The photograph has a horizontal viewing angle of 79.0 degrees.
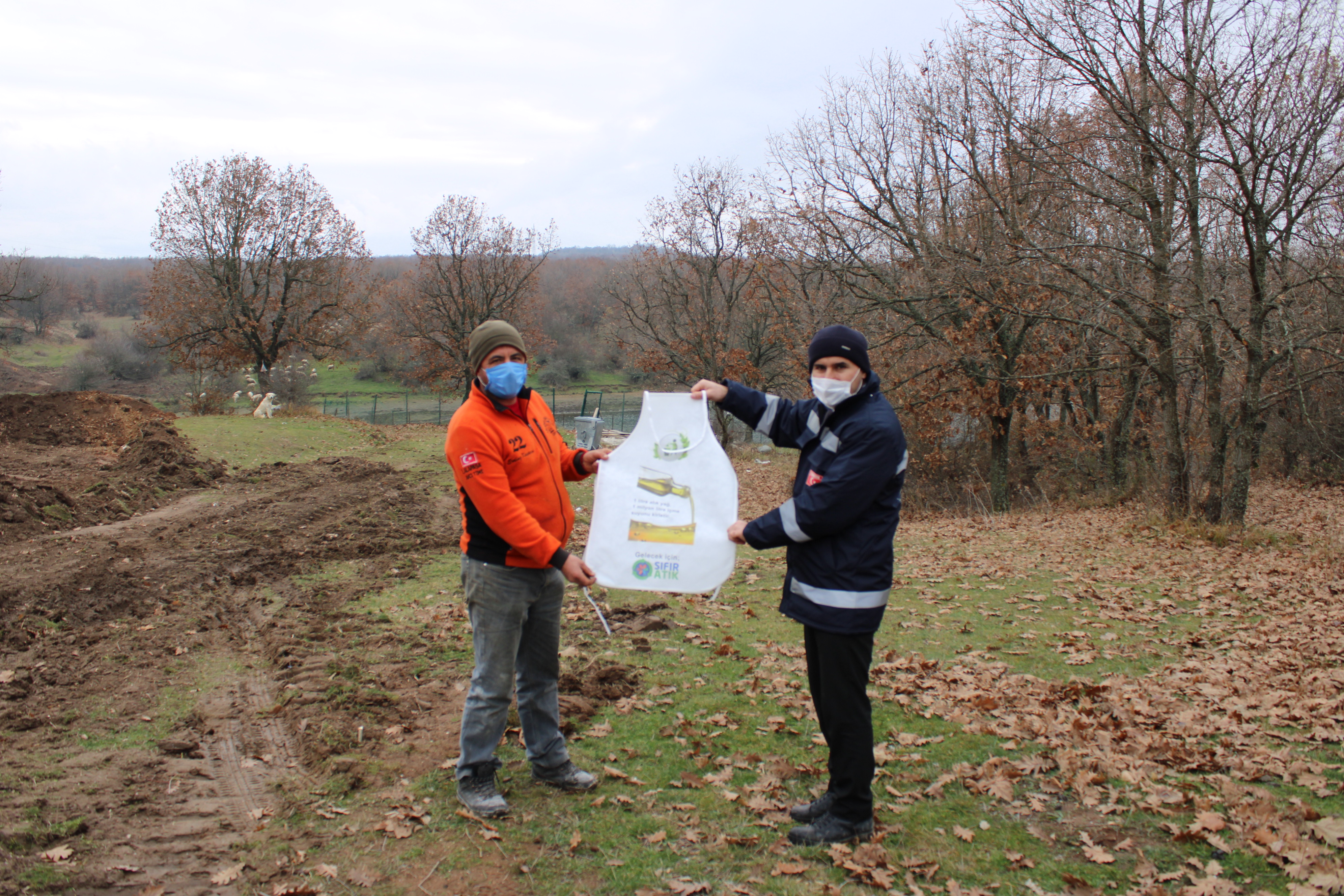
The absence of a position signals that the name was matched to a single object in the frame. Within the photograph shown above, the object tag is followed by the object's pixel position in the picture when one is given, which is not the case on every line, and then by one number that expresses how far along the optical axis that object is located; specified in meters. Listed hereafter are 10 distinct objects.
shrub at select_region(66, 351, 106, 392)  44.22
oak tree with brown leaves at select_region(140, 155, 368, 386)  34.31
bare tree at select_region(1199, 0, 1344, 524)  12.41
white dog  27.34
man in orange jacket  3.89
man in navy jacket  3.50
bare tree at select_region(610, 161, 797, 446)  34.53
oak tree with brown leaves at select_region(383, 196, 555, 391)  41.19
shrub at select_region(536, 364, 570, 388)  65.12
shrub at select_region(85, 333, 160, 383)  47.91
